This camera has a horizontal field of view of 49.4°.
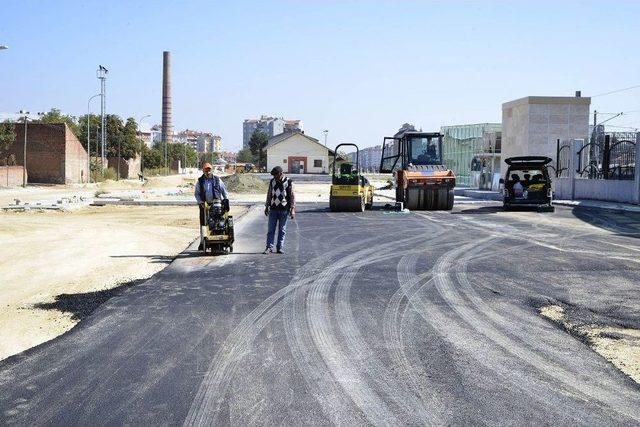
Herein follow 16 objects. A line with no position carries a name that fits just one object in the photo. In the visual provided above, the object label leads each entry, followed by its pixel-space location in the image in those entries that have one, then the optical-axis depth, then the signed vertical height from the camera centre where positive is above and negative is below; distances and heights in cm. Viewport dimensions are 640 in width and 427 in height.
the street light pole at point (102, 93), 5656 +601
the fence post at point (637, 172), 2756 +30
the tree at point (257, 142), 12919 +522
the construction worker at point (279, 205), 1402 -69
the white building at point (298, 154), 10188 +250
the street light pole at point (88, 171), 6034 -48
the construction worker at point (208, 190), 1330 -41
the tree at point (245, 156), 14573 +295
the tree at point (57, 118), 7581 +537
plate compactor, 1349 -111
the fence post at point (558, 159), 3472 +93
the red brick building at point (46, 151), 5606 +109
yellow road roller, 2680 -69
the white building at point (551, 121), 3797 +309
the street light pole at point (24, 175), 4848 -78
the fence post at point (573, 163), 3300 +70
